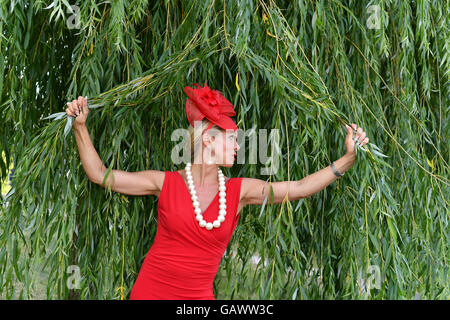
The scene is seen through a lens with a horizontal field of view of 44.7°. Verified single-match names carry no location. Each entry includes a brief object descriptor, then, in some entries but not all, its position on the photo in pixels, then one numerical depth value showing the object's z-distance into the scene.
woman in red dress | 2.02
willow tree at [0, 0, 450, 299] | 2.09
